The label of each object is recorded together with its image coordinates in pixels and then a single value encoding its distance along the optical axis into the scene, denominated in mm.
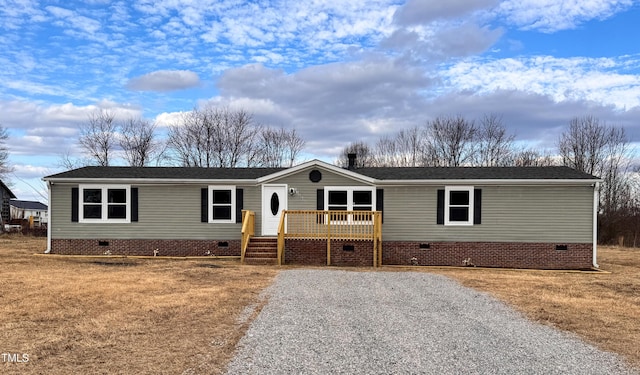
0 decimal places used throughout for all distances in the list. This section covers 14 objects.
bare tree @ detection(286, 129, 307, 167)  40219
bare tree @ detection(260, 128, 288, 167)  38688
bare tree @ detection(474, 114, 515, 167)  36500
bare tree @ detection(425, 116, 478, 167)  37062
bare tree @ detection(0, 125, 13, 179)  36250
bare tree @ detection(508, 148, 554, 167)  36344
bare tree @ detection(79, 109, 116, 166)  36469
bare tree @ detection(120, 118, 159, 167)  37156
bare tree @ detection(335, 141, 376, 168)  43312
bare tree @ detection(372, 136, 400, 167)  41906
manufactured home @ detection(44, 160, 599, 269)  16016
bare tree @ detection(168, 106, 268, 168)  37406
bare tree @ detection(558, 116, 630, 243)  33500
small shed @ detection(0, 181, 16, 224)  35503
